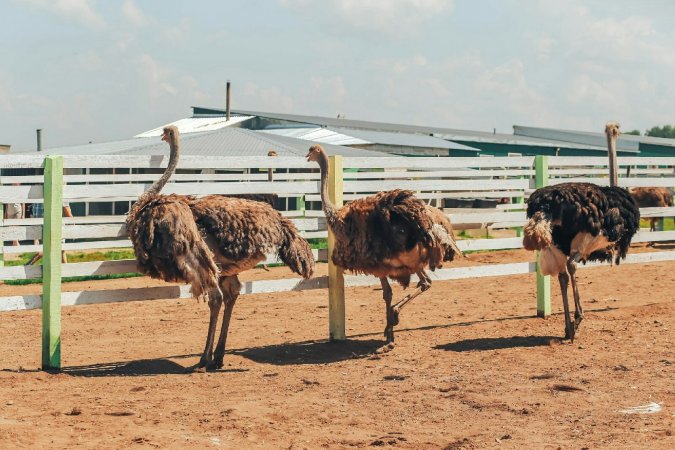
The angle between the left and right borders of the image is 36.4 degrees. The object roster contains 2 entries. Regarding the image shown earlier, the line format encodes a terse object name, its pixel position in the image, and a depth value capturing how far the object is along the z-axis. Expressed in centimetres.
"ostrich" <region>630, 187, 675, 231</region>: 1745
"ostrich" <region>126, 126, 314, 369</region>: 694
